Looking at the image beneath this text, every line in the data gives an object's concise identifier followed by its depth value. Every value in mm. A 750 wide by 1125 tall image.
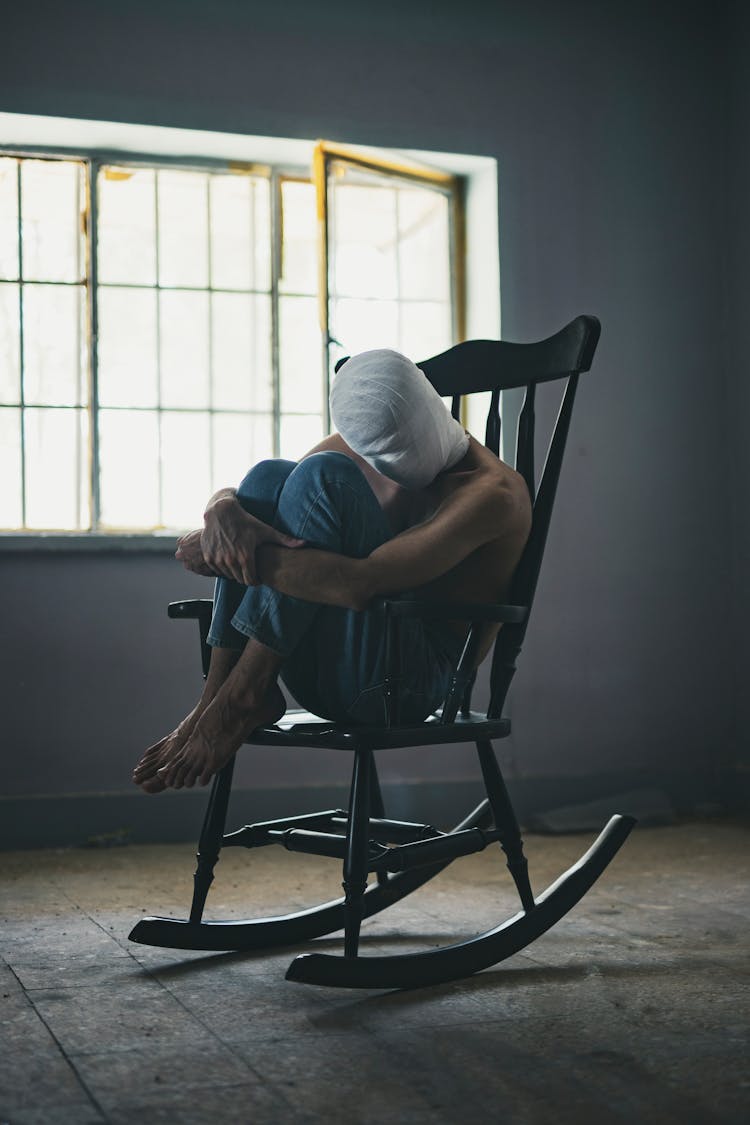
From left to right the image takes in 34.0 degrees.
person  2018
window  3705
